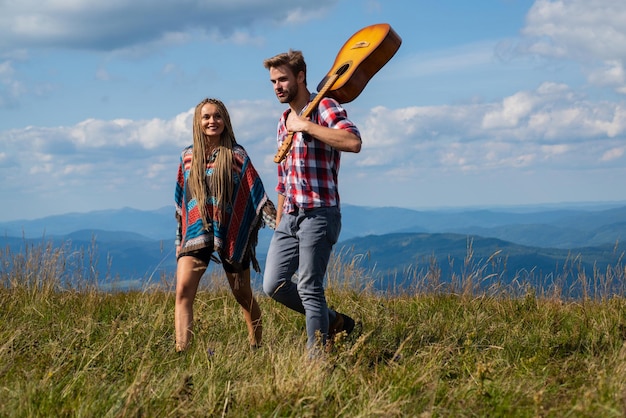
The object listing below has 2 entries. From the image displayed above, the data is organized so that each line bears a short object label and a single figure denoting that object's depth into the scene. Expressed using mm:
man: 4508
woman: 5238
